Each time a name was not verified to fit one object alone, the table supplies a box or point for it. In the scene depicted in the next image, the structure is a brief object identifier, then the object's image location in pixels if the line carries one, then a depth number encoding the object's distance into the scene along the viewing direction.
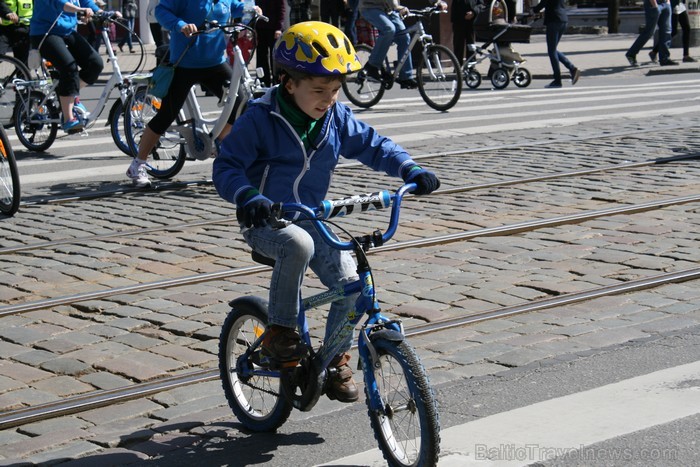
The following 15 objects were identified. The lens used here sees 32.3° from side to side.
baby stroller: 18.80
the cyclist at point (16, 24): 13.95
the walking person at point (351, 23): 20.22
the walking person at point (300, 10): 21.59
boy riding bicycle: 4.09
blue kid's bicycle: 3.77
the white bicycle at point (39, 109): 11.52
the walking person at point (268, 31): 15.11
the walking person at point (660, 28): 22.16
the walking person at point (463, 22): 19.75
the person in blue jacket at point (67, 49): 11.21
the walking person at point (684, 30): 23.32
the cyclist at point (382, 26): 15.17
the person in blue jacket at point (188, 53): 9.15
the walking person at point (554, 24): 18.69
